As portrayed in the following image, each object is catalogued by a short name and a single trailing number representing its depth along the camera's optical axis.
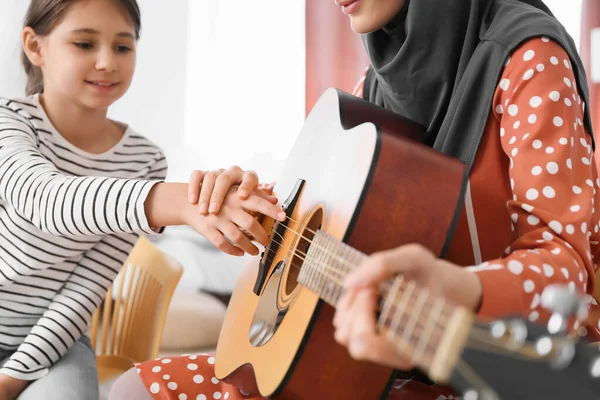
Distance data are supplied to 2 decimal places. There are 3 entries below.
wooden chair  1.48
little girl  1.12
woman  0.58
